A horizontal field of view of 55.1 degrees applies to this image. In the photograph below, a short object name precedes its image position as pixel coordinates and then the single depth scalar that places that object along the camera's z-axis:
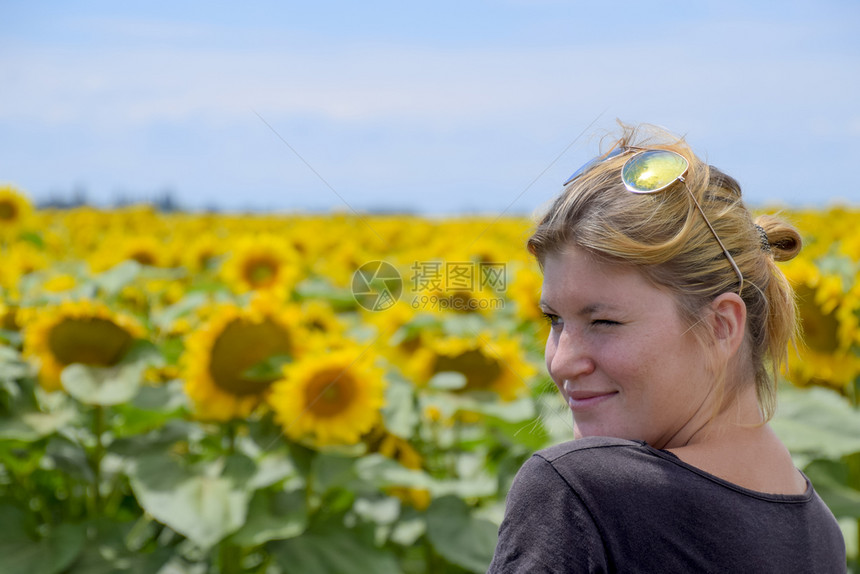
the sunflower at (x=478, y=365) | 2.96
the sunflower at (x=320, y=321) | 3.24
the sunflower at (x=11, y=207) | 5.47
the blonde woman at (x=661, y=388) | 0.99
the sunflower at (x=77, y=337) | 2.71
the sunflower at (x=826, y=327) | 2.88
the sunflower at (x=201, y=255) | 5.01
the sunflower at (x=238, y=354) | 2.54
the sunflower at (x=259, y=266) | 4.02
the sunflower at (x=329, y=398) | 2.44
